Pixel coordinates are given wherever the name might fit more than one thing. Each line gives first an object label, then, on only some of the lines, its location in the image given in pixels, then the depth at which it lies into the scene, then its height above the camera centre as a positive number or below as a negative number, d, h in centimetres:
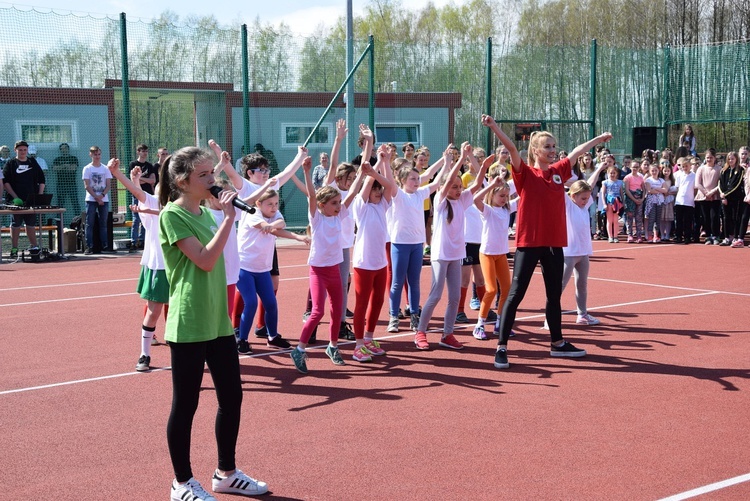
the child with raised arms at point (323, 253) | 721 -33
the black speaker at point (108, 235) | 1703 -34
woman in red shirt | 710 -9
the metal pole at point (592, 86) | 2316 +368
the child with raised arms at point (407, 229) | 840 -14
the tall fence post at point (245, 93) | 1927 +301
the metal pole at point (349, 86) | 1922 +312
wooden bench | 1666 -22
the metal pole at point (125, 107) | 1794 +253
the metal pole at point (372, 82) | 1982 +340
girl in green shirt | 413 -45
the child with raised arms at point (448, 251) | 784 -36
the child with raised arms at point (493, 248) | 847 -36
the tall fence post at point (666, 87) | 2453 +383
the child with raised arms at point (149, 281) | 709 -56
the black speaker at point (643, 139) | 2403 +220
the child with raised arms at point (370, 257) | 752 -39
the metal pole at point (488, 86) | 2167 +346
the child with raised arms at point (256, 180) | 754 +37
